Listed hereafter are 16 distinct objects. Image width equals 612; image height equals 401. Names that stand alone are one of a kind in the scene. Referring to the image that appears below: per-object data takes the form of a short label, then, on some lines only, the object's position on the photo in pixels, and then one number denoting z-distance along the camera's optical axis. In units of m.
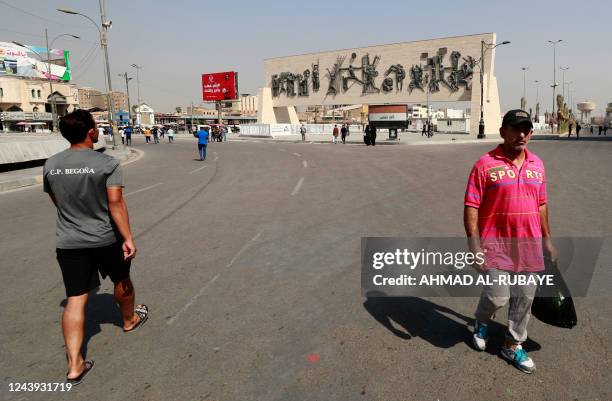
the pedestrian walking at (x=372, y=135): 32.06
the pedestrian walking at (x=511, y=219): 2.80
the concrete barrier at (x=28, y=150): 15.38
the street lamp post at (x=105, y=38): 23.75
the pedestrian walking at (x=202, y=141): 19.56
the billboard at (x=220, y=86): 65.62
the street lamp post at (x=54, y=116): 45.93
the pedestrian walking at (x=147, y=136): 41.06
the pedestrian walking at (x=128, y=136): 35.91
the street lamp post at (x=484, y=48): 40.22
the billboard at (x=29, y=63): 73.25
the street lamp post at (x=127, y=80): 64.36
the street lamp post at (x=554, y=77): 57.19
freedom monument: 49.34
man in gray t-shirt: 2.91
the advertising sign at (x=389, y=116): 36.19
